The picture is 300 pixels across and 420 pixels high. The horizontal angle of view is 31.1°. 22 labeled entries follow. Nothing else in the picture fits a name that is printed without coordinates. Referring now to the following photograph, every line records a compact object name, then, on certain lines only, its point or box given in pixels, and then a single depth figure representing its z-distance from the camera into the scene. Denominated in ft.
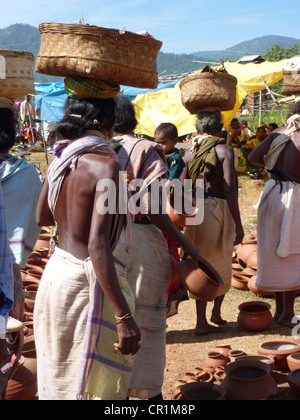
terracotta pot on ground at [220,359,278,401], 10.77
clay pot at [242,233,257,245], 22.81
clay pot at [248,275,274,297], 19.42
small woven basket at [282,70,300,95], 17.03
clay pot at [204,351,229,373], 13.05
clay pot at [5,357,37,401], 11.18
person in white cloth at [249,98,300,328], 15.89
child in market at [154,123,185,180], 17.67
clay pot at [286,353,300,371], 12.28
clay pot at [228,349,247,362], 13.10
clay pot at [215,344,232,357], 13.75
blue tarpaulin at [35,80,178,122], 53.11
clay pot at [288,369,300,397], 11.29
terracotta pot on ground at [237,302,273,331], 15.83
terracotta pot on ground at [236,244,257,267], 22.03
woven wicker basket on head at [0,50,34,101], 10.66
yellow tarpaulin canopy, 39.95
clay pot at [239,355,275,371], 12.12
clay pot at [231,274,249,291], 20.48
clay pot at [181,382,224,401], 10.77
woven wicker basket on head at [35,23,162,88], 8.60
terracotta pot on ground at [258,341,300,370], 13.00
